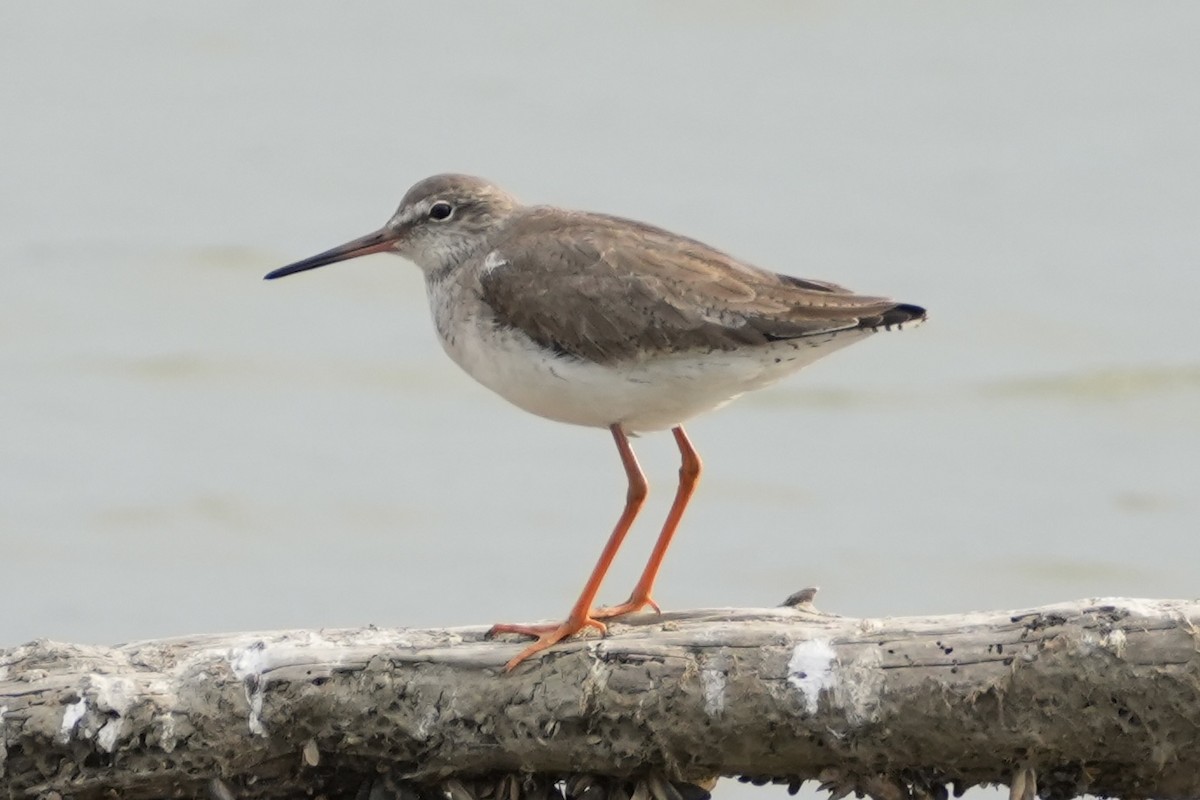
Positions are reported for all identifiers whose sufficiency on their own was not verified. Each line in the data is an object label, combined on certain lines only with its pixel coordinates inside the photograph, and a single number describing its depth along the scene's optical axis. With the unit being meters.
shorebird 12.55
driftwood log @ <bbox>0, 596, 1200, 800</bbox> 10.32
